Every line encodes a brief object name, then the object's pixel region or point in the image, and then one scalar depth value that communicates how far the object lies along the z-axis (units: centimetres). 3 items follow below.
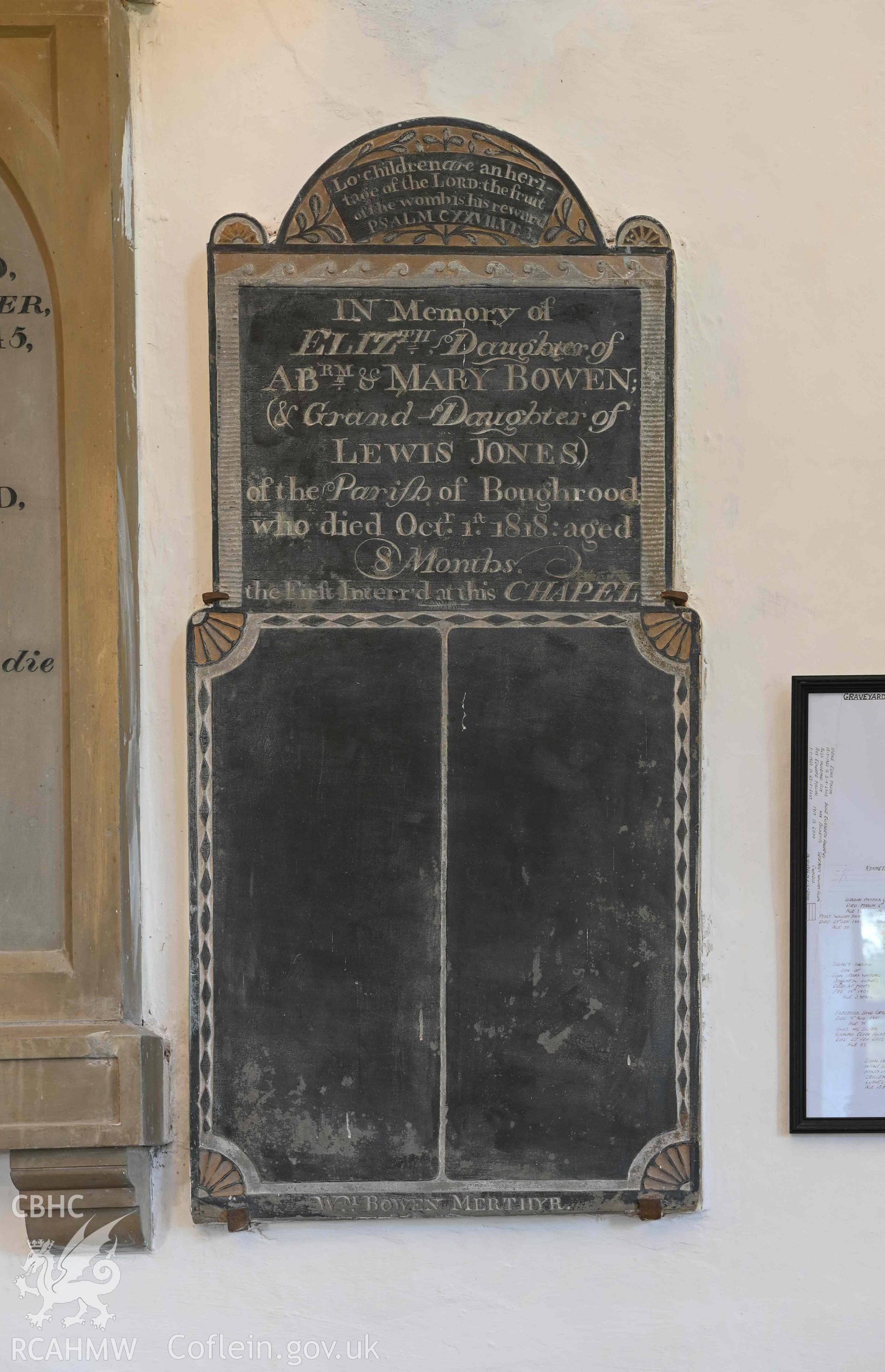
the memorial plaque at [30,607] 205
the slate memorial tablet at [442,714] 208
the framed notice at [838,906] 213
